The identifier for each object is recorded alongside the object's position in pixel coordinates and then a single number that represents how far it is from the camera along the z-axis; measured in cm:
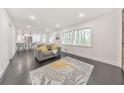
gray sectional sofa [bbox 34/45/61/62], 321
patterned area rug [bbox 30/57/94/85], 162
